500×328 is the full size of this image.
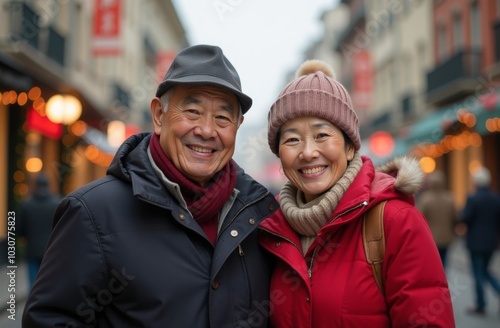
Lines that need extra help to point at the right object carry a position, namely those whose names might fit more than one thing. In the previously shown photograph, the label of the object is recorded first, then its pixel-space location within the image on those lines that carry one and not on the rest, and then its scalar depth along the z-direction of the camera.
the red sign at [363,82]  27.25
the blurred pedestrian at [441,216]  9.55
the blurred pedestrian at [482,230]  8.95
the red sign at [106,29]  17.05
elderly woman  2.39
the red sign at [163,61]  25.91
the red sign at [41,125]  14.04
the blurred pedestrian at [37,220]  8.65
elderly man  2.33
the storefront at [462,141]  13.27
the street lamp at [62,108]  11.85
